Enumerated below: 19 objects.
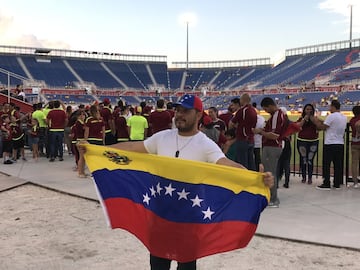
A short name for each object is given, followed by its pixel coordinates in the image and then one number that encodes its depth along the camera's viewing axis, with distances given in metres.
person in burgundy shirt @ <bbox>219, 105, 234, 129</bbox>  9.52
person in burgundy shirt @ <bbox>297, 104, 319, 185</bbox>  8.45
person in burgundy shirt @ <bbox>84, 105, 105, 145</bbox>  9.30
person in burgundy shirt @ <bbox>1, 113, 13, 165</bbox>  11.93
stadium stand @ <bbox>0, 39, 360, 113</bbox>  52.16
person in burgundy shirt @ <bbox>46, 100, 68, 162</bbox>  11.73
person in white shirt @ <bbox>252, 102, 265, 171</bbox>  8.38
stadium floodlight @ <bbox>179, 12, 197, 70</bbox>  75.97
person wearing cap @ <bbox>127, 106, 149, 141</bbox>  10.27
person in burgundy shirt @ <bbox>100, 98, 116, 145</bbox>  10.83
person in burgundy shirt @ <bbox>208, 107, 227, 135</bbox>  8.06
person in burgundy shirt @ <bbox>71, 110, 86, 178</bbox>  9.51
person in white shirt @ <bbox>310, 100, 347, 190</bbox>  7.98
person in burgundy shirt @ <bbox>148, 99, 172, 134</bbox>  9.58
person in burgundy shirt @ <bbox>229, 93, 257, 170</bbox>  6.89
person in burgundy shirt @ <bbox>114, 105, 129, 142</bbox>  10.96
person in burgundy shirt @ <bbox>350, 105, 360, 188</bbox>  8.11
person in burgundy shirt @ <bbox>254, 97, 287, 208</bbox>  6.53
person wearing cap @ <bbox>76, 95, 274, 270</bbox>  3.16
